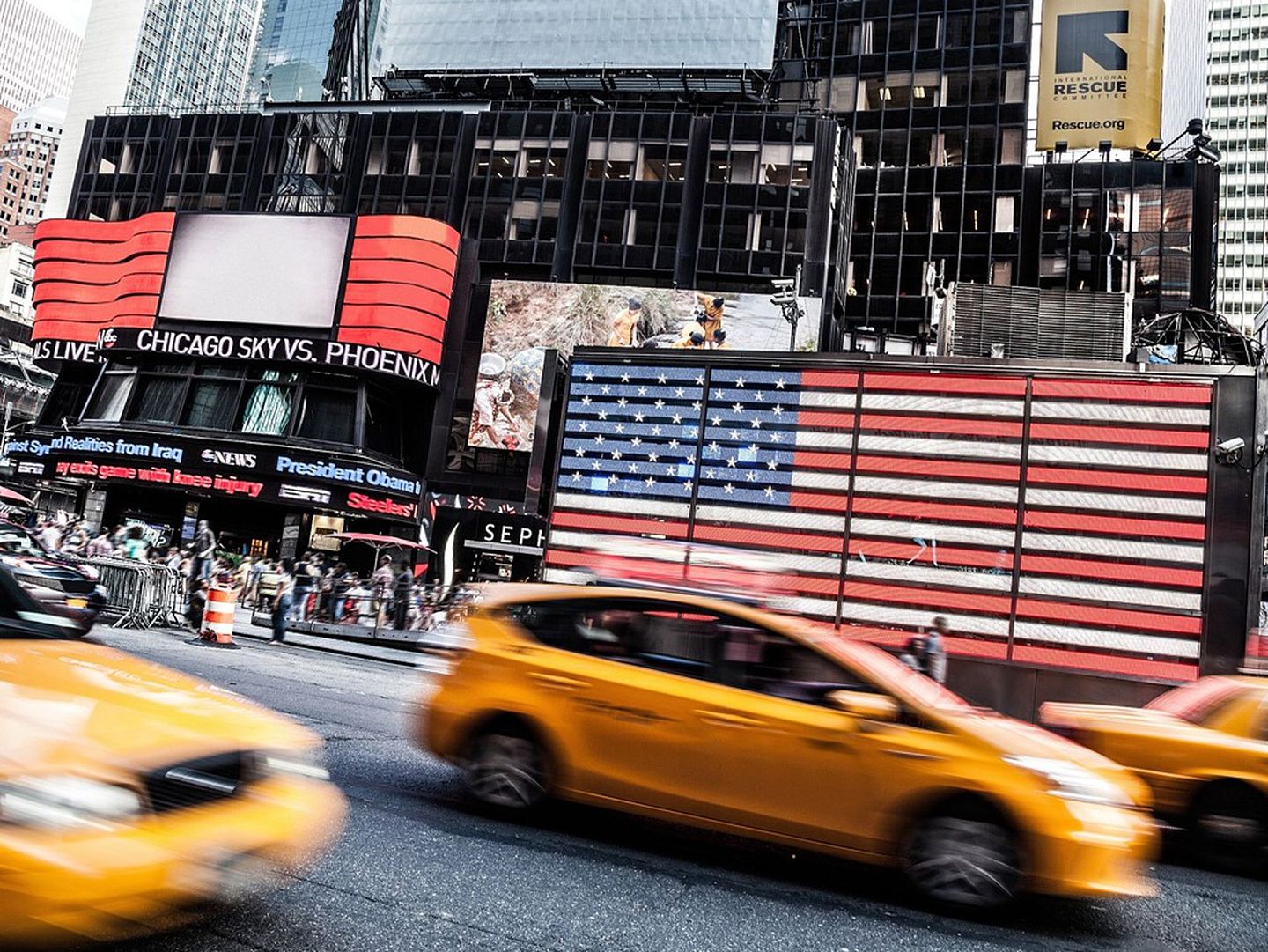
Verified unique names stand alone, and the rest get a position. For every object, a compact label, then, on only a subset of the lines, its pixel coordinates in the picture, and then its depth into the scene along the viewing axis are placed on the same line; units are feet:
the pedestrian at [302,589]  78.33
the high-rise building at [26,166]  532.32
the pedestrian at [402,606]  81.25
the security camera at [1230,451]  46.96
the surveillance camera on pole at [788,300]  69.77
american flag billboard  48.70
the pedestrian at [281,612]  62.64
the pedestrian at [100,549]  83.15
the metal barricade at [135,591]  58.29
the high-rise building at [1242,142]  446.60
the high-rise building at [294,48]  482.69
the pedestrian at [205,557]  68.18
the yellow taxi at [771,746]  17.49
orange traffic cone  52.44
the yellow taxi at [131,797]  10.39
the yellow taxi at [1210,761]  24.82
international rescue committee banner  97.30
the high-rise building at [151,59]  443.32
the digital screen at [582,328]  133.69
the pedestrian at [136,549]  81.56
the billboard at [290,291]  127.34
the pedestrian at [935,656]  46.70
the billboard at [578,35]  174.81
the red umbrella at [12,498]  129.80
